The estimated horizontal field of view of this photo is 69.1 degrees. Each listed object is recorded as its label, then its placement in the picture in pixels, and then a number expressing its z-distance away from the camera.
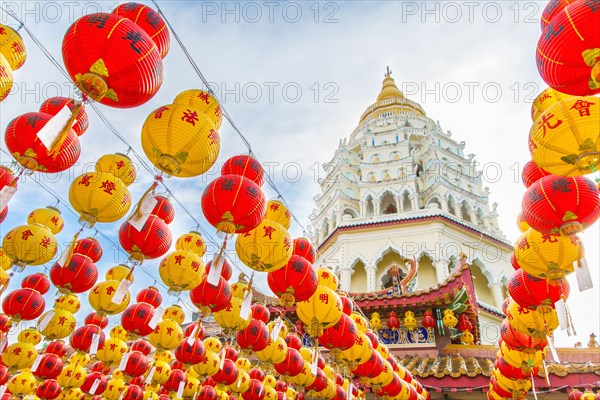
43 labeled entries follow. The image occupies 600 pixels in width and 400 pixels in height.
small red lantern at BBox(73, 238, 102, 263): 7.04
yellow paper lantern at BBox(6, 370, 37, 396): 9.40
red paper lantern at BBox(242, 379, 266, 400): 8.53
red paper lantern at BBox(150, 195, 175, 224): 6.10
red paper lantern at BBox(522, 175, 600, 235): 3.80
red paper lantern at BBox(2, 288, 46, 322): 7.02
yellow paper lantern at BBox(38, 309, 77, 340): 7.40
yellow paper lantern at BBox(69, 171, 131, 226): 5.09
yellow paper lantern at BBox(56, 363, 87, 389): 8.95
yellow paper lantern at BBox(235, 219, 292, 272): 5.07
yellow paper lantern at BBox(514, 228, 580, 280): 4.25
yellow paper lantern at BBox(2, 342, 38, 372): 8.18
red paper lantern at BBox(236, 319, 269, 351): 6.80
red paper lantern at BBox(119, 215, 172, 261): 5.40
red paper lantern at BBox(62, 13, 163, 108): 3.53
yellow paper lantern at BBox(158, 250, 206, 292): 5.97
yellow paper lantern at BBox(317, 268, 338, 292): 6.68
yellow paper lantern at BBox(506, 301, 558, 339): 5.33
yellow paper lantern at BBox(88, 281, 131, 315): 6.78
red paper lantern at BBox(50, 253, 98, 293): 6.27
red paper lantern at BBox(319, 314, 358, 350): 6.42
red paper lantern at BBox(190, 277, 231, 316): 6.19
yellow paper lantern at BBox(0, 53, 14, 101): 4.03
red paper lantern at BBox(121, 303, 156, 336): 6.92
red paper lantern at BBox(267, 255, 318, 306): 5.54
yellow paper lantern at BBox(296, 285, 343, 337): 6.05
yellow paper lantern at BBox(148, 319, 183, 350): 7.30
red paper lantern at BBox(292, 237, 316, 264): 6.13
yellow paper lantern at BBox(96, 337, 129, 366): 8.23
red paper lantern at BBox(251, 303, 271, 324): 7.60
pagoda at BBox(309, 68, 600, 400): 10.25
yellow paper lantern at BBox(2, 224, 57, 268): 5.89
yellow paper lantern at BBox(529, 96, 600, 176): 3.26
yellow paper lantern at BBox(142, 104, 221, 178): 4.15
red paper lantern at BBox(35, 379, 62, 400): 9.30
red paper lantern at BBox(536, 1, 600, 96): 2.93
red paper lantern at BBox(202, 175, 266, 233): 4.59
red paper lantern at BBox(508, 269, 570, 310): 4.88
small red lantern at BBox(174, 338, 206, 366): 7.12
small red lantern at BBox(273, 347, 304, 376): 7.39
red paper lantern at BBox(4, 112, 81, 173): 4.58
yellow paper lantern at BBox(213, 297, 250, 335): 6.54
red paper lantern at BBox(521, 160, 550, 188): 4.47
